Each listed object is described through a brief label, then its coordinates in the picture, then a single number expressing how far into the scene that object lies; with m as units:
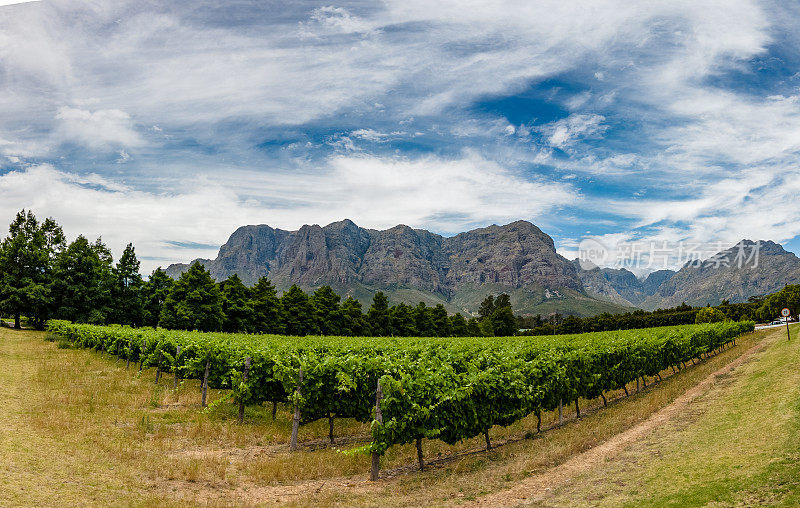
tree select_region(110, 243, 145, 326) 66.81
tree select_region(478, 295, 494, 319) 143.36
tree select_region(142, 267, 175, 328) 69.44
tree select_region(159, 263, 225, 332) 59.91
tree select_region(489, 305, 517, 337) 113.00
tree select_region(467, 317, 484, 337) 99.63
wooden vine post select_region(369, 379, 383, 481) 11.27
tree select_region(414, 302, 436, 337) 88.12
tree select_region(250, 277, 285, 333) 70.38
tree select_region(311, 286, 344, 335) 74.69
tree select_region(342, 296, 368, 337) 77.88
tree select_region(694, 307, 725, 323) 87.62
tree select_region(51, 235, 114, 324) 60.50
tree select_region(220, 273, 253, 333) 66.06
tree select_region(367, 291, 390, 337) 83.31
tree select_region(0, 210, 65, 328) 56.25
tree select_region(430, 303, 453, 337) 90.93
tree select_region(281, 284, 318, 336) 72.50
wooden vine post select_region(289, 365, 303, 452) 13.95
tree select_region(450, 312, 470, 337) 93.97
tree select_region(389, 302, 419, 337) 85.25
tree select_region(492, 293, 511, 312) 136.12
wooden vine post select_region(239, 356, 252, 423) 16.92
